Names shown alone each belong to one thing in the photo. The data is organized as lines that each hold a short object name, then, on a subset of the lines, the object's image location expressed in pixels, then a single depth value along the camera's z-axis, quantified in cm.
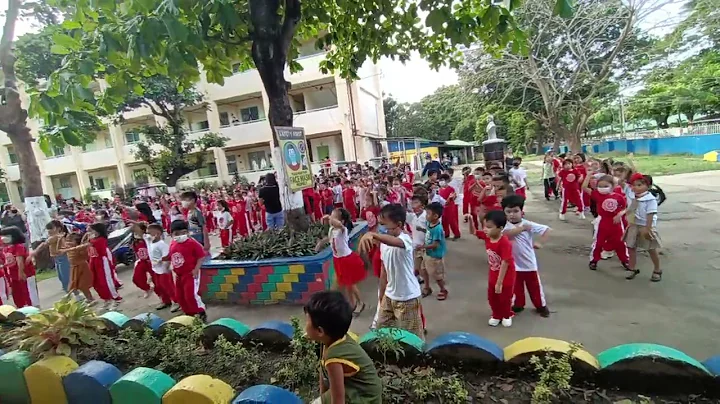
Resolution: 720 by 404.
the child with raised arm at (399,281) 333
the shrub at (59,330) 290
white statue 1369
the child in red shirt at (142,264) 596
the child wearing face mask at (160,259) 531
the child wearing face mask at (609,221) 501
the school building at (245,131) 2088
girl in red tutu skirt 450
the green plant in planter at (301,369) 256
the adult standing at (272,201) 764
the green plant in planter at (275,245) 538
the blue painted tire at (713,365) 205
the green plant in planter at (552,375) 209
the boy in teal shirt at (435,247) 452
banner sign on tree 546
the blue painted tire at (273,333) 304
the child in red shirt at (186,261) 474
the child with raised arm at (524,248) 404
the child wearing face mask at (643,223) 459
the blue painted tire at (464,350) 246
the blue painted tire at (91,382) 254
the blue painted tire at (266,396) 201
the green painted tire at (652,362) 208
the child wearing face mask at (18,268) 560
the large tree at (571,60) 1445
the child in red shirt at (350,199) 1061
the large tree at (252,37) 309
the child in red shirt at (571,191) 869
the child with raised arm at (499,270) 376
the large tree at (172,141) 1988
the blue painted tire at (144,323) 348
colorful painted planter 505
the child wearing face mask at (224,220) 873
